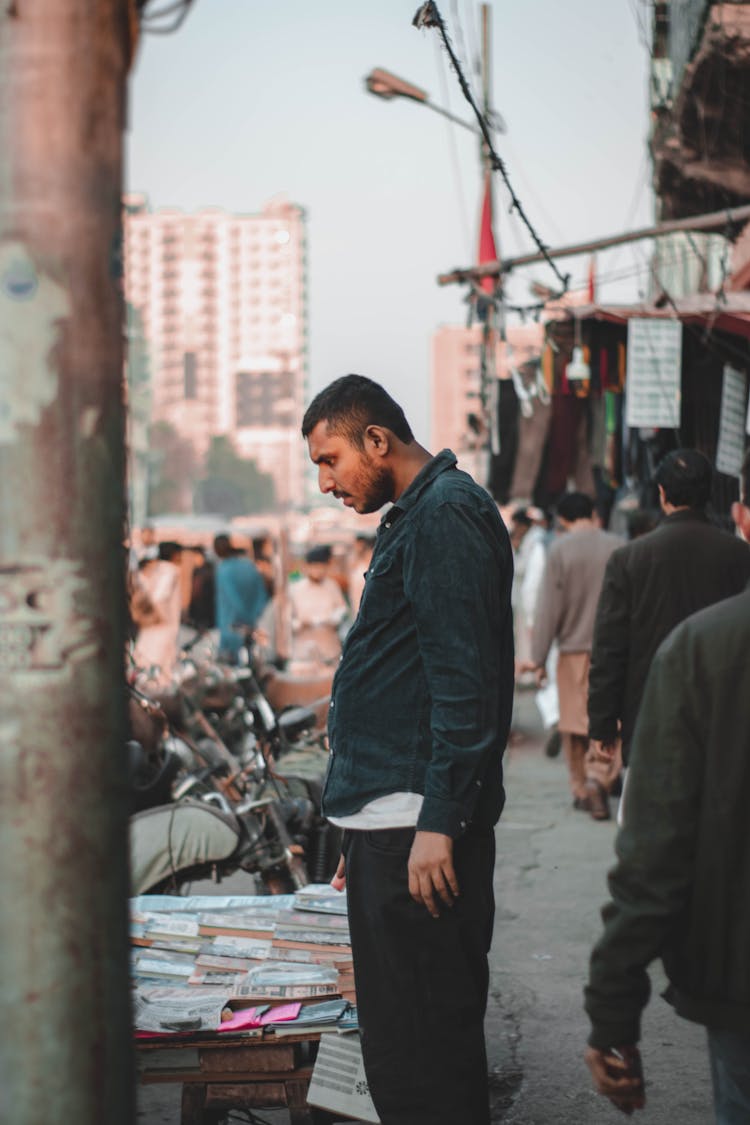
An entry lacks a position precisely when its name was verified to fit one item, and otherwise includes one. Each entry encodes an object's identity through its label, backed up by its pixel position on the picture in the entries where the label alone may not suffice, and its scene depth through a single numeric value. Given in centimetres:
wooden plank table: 385
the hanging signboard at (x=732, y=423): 888
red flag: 1570
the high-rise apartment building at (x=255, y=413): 18212
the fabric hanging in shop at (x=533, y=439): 1369
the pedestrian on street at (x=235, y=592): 1516
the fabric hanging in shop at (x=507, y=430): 1423
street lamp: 1173
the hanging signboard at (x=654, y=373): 923
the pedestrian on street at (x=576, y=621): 982
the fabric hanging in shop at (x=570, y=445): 1364
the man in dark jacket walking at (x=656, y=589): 618
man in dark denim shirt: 299
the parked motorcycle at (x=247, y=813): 552
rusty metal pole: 192
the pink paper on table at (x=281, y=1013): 391
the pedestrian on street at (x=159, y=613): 1227
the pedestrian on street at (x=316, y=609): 1353
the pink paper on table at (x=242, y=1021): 386
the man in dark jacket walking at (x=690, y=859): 225
